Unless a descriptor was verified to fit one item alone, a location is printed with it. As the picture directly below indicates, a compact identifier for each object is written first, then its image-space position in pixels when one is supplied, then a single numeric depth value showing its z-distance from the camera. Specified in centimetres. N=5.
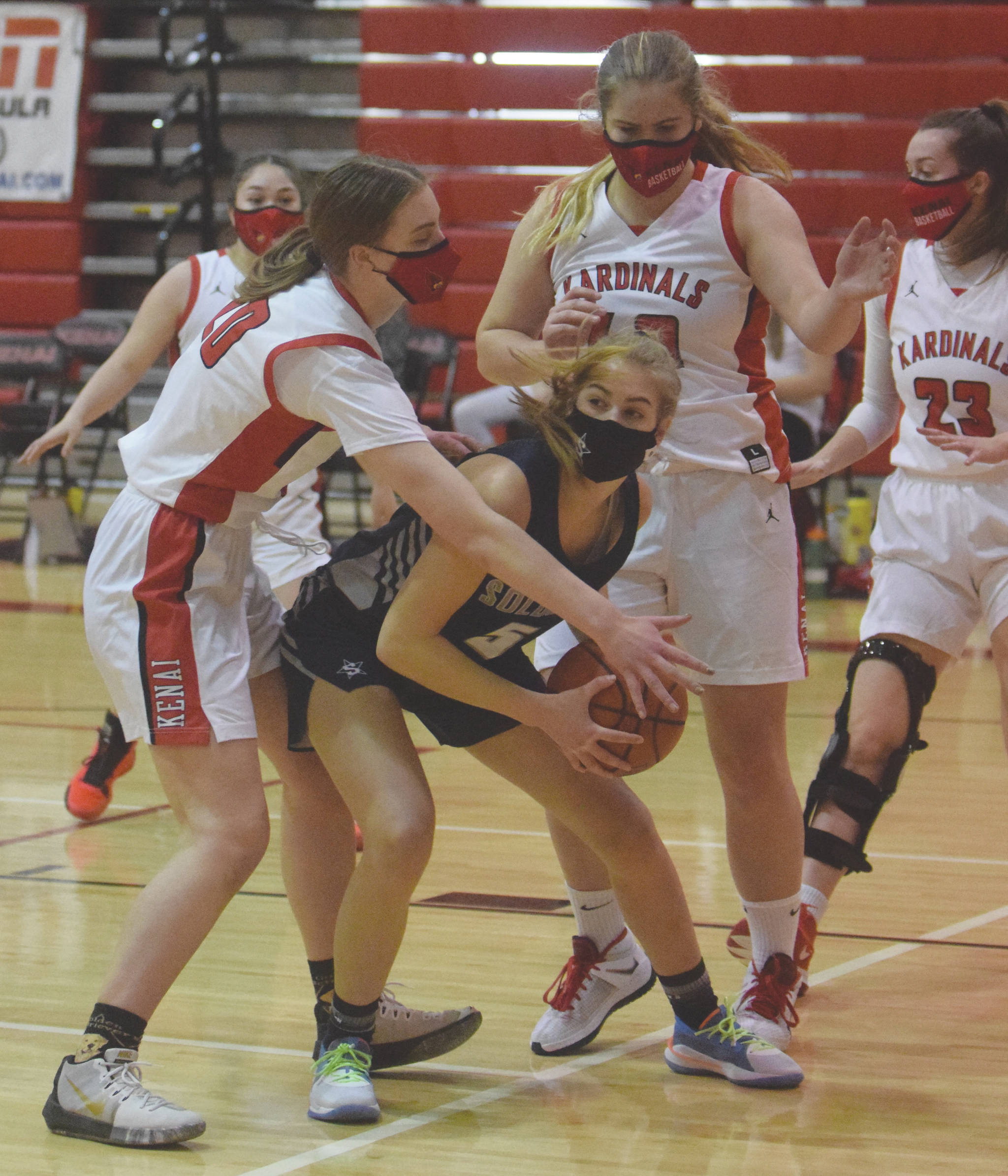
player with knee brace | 696
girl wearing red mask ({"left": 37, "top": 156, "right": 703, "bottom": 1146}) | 512
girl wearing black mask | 536
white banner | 2439
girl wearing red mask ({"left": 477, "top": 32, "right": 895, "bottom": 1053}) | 587
